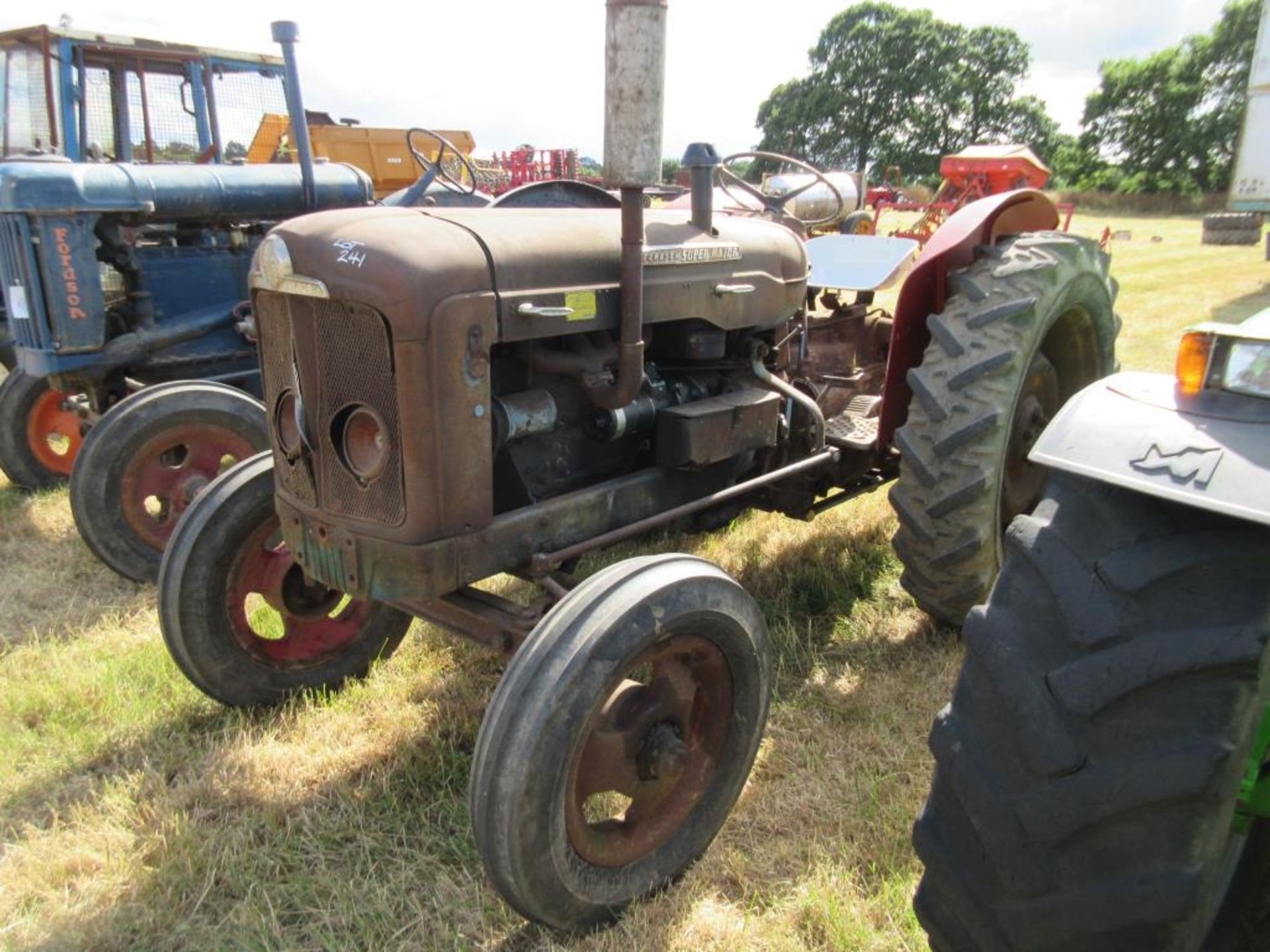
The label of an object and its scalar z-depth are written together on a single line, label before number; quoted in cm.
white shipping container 1133
